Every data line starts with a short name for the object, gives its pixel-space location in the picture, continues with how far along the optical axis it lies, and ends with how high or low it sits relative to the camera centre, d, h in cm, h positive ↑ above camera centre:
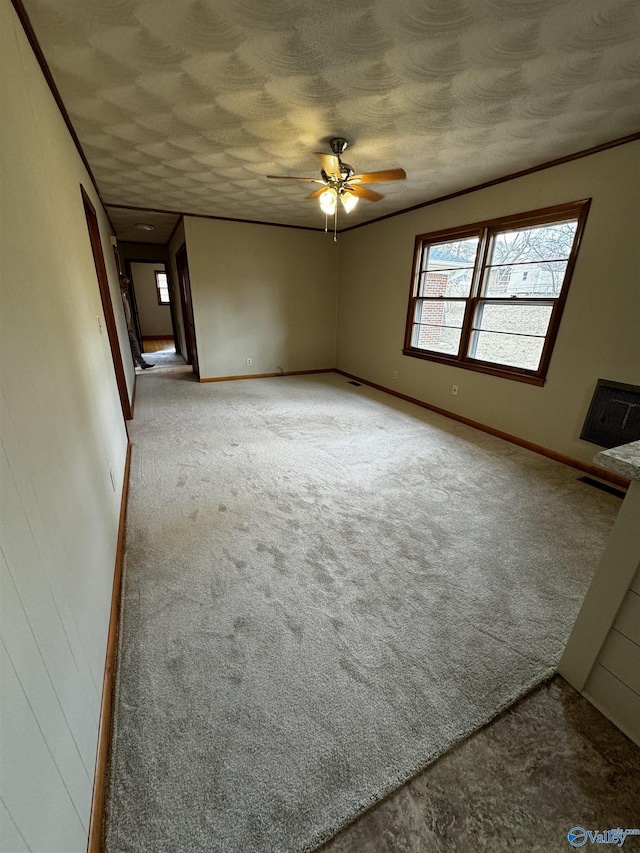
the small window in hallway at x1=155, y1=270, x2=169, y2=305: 988 +23
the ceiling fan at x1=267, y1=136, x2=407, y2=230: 247 +88
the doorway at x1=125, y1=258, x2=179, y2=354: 961 -23
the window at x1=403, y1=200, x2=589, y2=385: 298 +14
